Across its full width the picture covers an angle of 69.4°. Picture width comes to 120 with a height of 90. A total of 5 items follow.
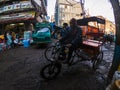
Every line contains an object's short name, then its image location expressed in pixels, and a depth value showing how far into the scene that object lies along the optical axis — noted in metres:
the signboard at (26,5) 13.20
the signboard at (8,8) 13.73
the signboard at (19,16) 12.58
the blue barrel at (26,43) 8.31
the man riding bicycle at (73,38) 3.48
